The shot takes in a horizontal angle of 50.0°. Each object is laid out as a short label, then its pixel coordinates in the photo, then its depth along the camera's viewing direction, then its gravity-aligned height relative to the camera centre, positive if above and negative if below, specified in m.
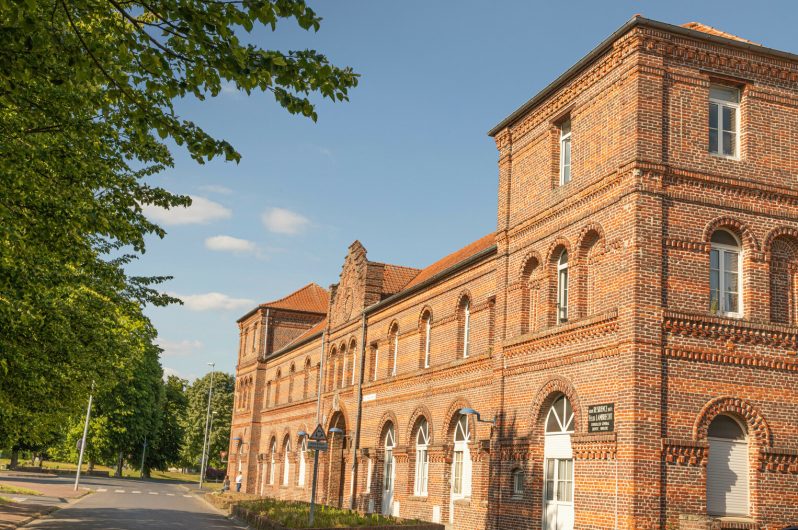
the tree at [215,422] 88.12 +1.77
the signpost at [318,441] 21.55 +0.07
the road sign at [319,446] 21.48 -0.04
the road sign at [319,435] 21.84 +0.23
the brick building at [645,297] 16.55 +3.51
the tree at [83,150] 8.41 +3.58
